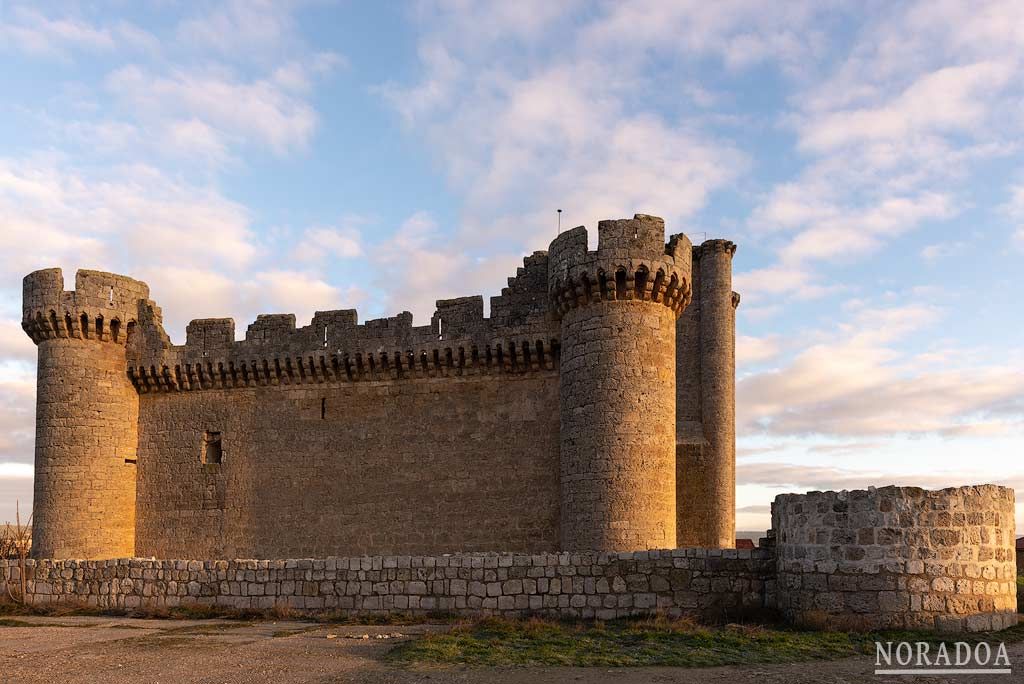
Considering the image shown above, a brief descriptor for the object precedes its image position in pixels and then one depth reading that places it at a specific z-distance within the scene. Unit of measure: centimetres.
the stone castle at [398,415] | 1716
